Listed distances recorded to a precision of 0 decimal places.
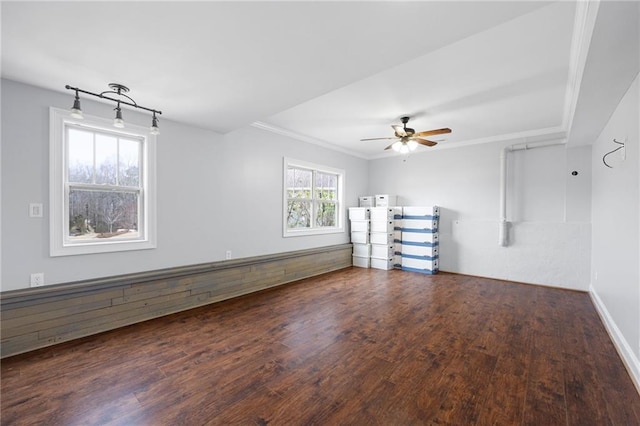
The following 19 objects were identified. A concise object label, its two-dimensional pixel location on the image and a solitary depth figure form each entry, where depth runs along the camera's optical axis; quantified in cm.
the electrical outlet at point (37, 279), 256
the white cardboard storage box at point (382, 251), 592
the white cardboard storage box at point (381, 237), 591
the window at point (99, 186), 270
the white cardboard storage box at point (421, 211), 560
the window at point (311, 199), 515
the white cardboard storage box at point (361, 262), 620
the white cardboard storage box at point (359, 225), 616
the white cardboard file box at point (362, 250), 618
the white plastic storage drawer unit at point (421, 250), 560
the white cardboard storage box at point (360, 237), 618
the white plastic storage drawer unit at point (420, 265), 560
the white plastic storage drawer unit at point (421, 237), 559
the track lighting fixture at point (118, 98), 219
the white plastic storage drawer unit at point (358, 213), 617
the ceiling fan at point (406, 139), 411
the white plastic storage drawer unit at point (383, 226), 589
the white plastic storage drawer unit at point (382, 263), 593
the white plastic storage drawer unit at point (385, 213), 589
